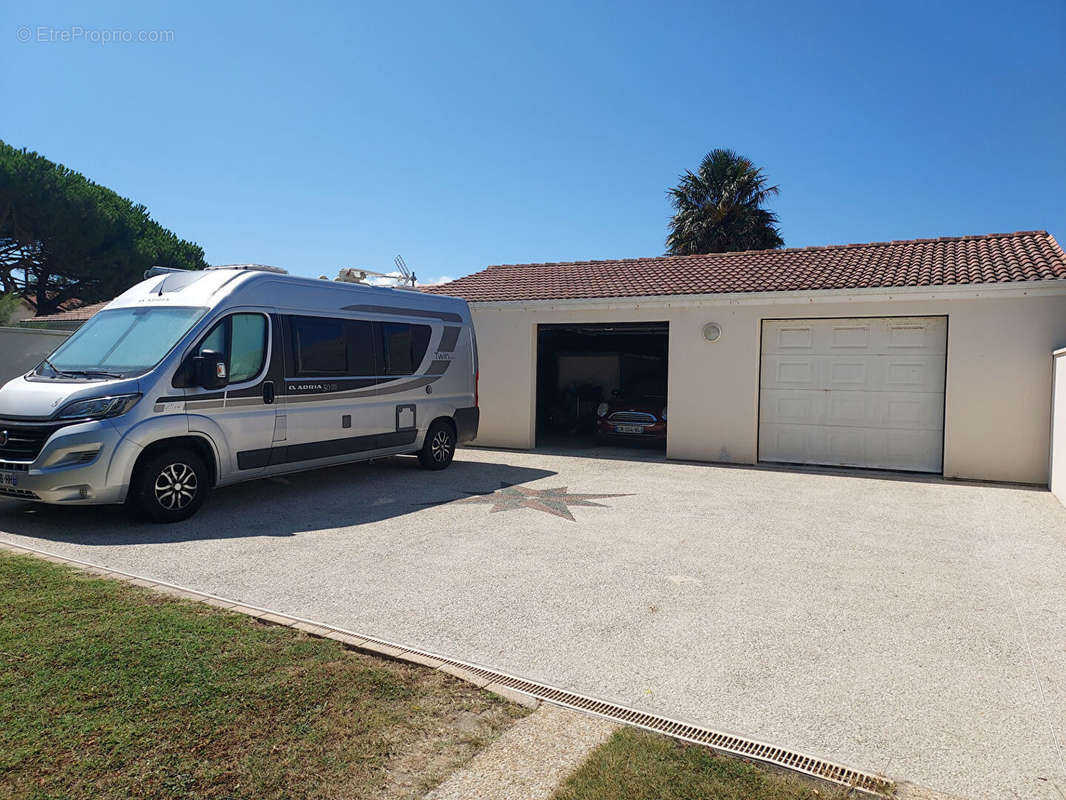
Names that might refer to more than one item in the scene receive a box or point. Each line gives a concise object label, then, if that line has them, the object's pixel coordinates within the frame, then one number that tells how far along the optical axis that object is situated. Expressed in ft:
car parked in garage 44.55
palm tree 85.71
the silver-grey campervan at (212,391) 21.70
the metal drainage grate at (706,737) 9.29
